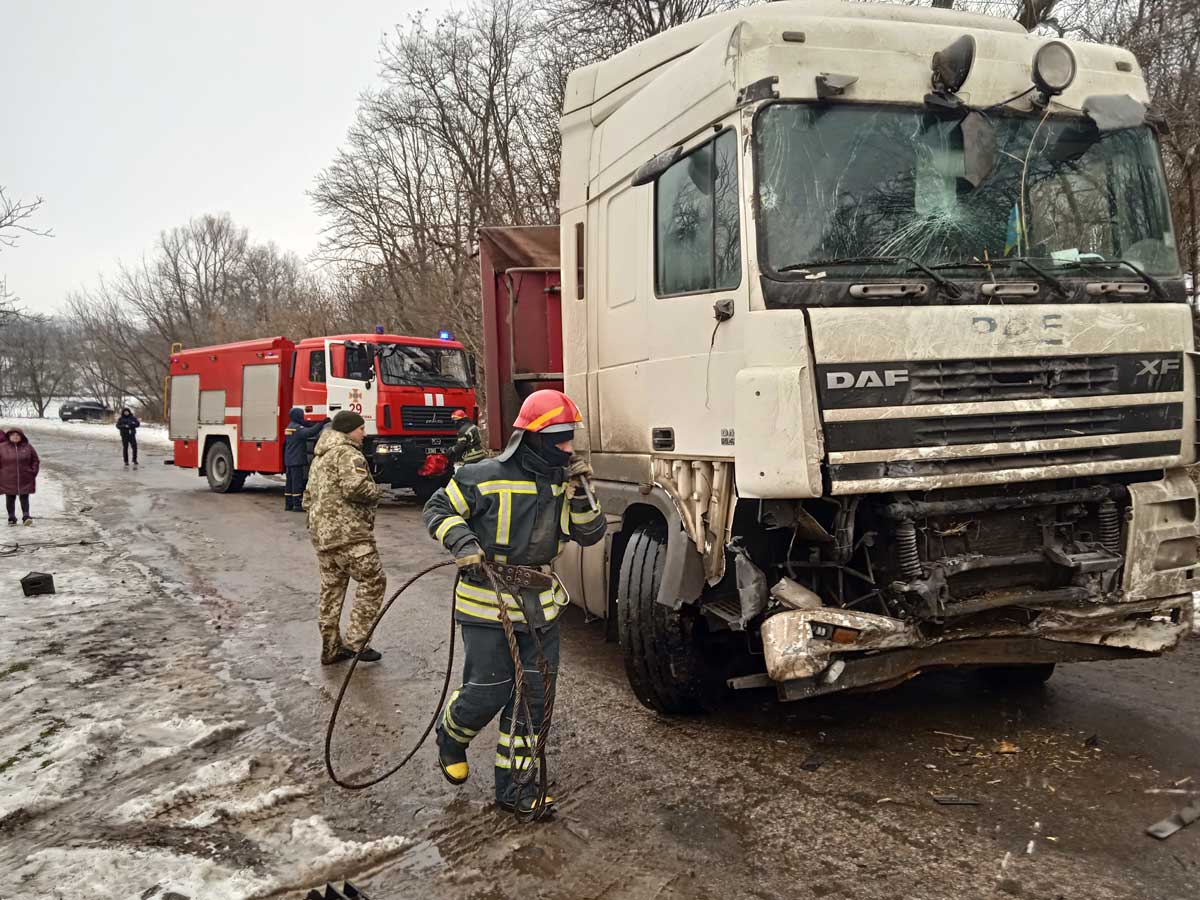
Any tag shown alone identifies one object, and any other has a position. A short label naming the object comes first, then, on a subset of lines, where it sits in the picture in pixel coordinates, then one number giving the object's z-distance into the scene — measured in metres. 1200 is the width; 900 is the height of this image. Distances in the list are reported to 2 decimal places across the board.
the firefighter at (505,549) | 3.65
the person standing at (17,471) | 12.34
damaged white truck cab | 3.60
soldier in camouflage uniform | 5.83
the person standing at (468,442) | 9.14
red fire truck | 13.80
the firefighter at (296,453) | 13.94
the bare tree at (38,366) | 63.34
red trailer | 6.51
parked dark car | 55.19
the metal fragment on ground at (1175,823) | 3.23
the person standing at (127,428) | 24.02
